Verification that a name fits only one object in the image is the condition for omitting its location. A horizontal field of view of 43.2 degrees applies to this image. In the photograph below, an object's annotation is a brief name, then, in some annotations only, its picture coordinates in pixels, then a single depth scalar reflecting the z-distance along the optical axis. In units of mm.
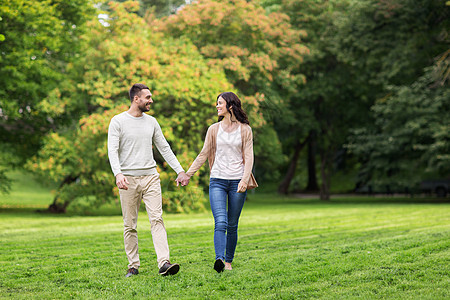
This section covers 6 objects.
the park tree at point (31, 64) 18203
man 6336
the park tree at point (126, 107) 19625
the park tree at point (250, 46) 23719
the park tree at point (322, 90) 29812
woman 6480
